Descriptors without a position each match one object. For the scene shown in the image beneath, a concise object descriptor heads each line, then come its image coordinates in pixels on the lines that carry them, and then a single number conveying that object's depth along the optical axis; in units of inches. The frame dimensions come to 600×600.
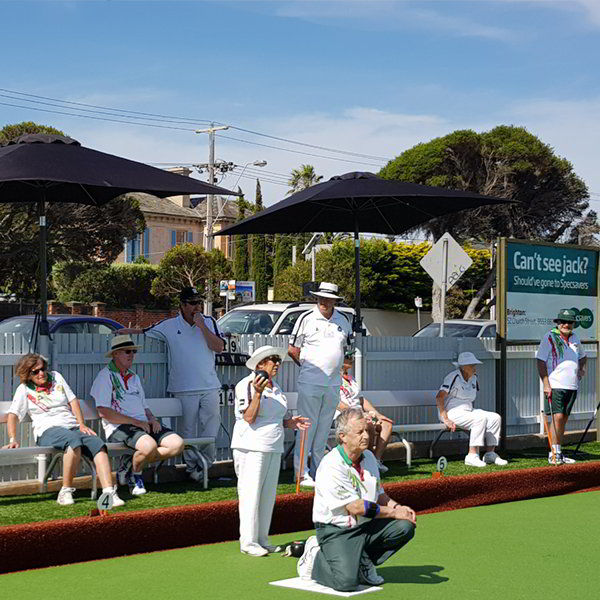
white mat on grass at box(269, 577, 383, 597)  254.0
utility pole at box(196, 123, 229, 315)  1894.7
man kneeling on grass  254.5
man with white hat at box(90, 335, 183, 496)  355.3
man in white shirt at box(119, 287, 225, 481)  394.6
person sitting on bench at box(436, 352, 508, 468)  464.4
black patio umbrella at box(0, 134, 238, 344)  345.7
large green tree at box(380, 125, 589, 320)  2321.6
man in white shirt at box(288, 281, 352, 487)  398.0
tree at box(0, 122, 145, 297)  1563.7
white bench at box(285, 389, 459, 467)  451.4
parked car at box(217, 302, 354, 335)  623.5
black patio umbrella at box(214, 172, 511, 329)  452.1
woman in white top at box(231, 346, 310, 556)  296.7
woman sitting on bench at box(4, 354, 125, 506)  336.8
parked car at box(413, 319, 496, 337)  759.1
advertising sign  525.0
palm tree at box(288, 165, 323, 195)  3038.9
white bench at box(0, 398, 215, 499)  330.6
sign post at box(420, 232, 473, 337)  570.9
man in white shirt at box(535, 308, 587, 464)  489.7
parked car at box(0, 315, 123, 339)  614.2
